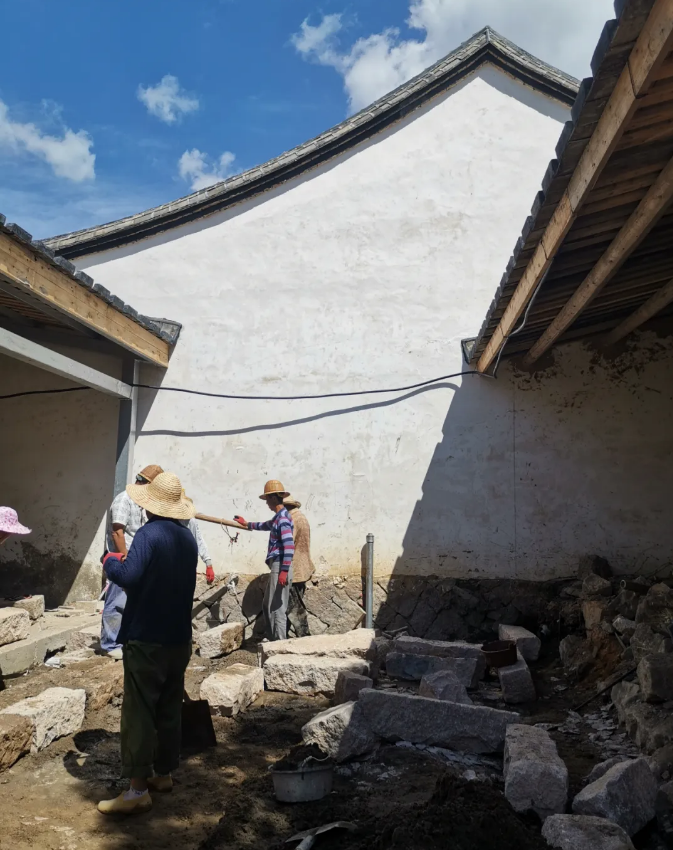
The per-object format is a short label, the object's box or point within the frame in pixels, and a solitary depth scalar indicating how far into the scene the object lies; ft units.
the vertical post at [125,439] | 28.19
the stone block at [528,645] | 22.82
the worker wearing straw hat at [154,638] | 12.26
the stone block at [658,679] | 14.33
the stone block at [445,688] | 17.13
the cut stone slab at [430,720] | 14.82
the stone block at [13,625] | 20.83
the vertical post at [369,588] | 26.09
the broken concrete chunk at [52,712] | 14.44
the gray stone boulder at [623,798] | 10.53
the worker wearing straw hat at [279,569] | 24.36
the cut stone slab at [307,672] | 19.63
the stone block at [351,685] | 17.87
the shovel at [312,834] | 9.91
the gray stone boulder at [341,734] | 14.53
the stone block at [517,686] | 19.10
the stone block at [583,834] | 9.39
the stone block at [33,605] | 24.39
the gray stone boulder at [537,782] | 11.18
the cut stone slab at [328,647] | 20.94
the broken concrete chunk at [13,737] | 13.24
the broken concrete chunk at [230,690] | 17.51
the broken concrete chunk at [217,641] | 23.54
